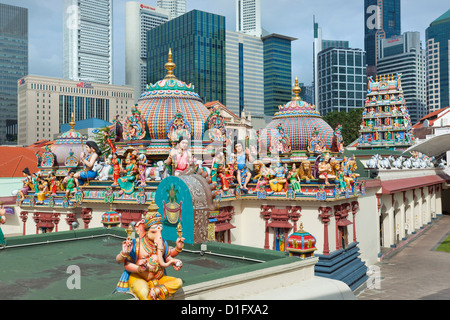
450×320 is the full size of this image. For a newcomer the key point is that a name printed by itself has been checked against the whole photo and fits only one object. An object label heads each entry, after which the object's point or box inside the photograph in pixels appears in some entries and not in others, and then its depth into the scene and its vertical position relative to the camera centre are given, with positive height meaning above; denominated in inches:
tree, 3376.0 +306.0
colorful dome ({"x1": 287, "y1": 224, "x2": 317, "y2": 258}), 426.3 -75.9
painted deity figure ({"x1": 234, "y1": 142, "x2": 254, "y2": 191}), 979.3 -3.9
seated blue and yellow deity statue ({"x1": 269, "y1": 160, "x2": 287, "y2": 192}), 938.7 -30.9
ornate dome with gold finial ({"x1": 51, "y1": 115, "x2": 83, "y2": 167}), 1370.6 +62.2
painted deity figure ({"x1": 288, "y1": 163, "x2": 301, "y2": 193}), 917.2 -29.3
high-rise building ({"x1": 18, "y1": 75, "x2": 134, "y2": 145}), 5930.1 +866.9
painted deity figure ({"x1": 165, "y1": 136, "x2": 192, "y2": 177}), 828.6 +17.7
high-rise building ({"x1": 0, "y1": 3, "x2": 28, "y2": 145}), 7372.1 +1714.7
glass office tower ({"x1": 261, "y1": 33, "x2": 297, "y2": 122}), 6796.3 +1388.1
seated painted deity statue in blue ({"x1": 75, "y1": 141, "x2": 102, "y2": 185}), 1030.4 +7.7
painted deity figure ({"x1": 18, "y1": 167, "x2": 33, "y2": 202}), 1162.0 -47.2
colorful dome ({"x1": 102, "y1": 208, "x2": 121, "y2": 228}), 653.8 -74.8
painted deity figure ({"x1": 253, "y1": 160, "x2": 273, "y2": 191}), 959.0 -21.1
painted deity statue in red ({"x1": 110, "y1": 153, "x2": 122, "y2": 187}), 938.4 -1.6
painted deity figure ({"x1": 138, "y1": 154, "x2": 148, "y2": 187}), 898.4 +3.9
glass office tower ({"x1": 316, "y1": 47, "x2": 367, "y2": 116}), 7780.5 +1466.8
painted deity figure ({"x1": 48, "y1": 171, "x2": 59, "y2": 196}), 1122.2 -40.8
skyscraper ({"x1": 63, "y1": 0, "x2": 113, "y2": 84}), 7455.7 +2190.7
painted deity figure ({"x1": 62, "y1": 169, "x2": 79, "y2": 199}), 1041.1 -37.9
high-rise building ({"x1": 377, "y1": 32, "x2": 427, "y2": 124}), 7352.4 +1335.0
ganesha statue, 293.3 -62.7
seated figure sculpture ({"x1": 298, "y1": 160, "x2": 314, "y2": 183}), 968.9 -11.3
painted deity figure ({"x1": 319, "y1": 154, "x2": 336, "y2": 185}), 898.7 -8.9
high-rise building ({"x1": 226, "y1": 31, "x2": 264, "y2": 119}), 6412.4 +1349.1
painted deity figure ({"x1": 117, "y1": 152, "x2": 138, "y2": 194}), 901.8 -17.6
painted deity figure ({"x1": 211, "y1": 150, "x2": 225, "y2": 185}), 904.8 +2.8
